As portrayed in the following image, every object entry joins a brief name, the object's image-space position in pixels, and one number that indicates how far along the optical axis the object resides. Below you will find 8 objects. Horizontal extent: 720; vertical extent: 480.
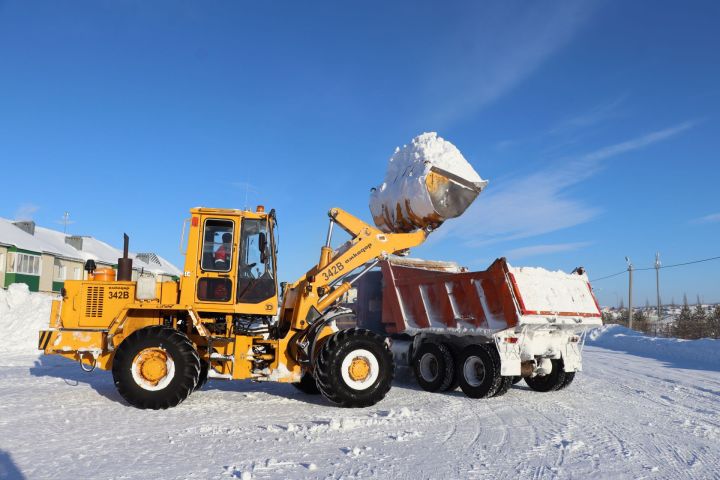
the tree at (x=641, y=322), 36.09
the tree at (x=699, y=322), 28.86
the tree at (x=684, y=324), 29.52
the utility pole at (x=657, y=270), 46.84
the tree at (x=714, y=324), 27.95
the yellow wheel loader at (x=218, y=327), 7.69
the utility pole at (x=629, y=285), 35.83
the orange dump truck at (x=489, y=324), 8.62
